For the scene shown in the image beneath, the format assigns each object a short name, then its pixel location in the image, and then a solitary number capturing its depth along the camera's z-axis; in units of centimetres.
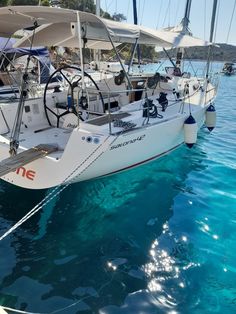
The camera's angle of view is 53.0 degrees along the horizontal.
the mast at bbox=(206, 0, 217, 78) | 839
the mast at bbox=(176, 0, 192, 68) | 748
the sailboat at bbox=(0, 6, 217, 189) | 342
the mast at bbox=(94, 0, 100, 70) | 761
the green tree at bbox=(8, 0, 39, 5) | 2780
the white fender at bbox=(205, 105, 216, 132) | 625
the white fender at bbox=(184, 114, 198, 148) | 490
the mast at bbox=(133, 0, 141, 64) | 917
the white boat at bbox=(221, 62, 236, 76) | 3064
